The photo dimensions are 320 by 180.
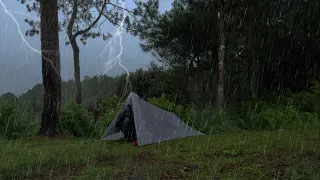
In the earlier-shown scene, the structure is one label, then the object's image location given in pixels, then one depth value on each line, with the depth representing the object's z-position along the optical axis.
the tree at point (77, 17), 14.07
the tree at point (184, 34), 13.81
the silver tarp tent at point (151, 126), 6.47
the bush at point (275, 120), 8.11
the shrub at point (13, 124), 7.94
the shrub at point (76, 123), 8.31
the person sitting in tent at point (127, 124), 6.61
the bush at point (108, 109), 8.51
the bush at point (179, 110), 8.32
